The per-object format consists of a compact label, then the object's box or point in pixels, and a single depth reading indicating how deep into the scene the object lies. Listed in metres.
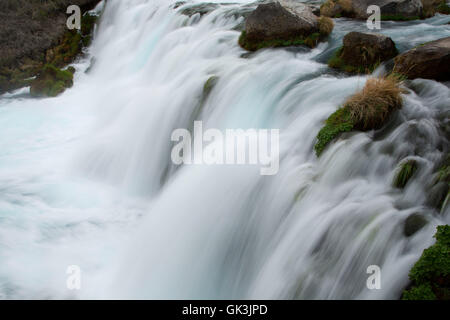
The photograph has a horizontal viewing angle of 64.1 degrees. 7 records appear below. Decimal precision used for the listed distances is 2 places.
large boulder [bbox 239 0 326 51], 9.07
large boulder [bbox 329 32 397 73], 7.07
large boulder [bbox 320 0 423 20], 10.10
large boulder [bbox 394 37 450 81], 5.83
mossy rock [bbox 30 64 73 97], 12.54
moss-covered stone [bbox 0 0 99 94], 14.64
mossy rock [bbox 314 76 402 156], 5.18
